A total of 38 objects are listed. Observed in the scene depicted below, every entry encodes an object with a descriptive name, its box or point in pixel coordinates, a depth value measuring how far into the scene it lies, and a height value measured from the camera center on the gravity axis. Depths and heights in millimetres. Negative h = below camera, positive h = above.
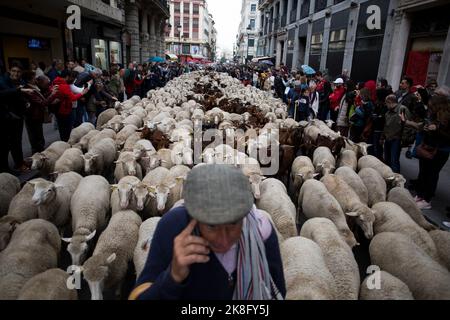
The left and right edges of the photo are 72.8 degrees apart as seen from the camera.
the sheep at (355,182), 4977 -1674
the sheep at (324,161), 5672 -1577
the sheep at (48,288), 2500 -1812
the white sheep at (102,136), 6716 -1513
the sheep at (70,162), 5498 -1701
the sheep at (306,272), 2555 -1730
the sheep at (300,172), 5543 -1701
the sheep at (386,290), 2748 -1845
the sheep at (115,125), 8031 -1418
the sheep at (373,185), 5016 -1722
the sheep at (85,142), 6596 -1598
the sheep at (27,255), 2789 -1899
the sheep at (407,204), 4211 -1785
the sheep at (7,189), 4429 -1846
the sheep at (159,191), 4246 -1743
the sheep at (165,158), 5925 -1659
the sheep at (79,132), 7211 -1533
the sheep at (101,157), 5645 -1686
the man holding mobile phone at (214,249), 1137 -700
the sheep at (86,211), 3369 -1868
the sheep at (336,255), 2939 -1820
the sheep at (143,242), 3240 -1883
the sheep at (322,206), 3964 -1800
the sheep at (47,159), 5504 -1668
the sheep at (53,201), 3992 -1800
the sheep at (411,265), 2855 -1821
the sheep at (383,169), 5441 -1651
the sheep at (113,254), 2842 -1917
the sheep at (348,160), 6391 -1647
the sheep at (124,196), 4184 -1709
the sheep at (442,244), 3561 -1867
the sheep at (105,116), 9227 -1401
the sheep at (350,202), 4098 -1727
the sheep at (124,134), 7121 -1533
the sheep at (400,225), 3652 -1797
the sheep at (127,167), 5359 -1678
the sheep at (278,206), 3932 -1777
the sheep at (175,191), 4605 -1765
